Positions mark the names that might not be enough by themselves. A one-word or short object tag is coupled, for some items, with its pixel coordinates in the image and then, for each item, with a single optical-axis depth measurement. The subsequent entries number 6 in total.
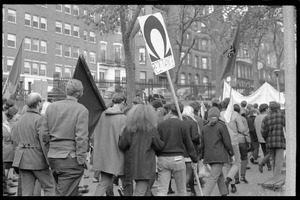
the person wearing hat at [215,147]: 7.93
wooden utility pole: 5.20
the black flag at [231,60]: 10.82
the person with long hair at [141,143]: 6.74
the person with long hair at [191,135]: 8.08
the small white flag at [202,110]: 13.31
